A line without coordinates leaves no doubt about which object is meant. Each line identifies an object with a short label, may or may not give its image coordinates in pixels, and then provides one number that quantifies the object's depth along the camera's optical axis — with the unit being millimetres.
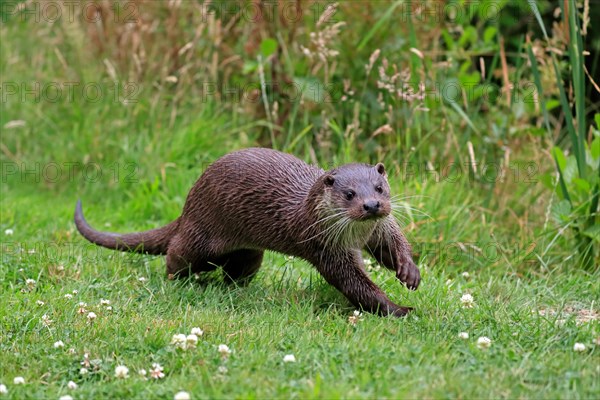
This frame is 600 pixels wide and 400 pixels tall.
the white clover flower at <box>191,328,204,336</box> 6816
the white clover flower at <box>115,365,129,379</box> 6164
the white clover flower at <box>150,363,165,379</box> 6176
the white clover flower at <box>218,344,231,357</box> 6391
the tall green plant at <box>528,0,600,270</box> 9695
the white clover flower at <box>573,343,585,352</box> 6437
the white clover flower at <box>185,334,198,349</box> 6566
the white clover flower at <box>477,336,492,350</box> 6520
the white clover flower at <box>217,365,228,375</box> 6095
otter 7777
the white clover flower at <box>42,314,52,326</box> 7346
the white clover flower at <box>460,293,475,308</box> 7832
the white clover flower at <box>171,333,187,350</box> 6559
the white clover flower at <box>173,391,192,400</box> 5543
